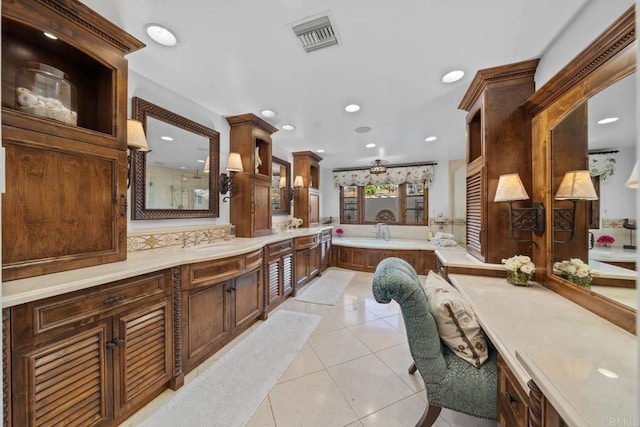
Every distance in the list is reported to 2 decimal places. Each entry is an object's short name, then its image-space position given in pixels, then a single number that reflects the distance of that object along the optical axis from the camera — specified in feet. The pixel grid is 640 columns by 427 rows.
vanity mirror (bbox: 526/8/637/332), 3.60
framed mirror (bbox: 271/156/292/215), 13.51
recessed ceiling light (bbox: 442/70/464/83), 6.48
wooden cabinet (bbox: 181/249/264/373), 5.90
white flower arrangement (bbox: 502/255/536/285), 5.53
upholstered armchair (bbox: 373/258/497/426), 4.06
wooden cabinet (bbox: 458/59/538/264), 6.16
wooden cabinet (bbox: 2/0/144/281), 4.10
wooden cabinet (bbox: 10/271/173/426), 3.53
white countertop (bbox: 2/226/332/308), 3.56
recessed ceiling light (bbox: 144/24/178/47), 5.12
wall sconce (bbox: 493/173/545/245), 5.63
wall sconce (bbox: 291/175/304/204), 14.52
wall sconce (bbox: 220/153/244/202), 9.08
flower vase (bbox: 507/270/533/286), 5.58
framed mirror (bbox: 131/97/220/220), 6.89
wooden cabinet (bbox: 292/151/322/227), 15.21
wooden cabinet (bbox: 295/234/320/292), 11.89
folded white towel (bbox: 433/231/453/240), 15.07
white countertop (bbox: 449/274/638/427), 2.15
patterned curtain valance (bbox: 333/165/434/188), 17.06
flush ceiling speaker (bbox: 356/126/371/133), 10.61
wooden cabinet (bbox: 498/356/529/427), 3.12
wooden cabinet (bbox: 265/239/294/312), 9.35
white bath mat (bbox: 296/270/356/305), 11.18
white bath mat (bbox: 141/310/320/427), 4.86
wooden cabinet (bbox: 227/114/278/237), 9.71
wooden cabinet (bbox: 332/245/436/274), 14.93
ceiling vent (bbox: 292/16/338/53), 4.92
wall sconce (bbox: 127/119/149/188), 5.93
